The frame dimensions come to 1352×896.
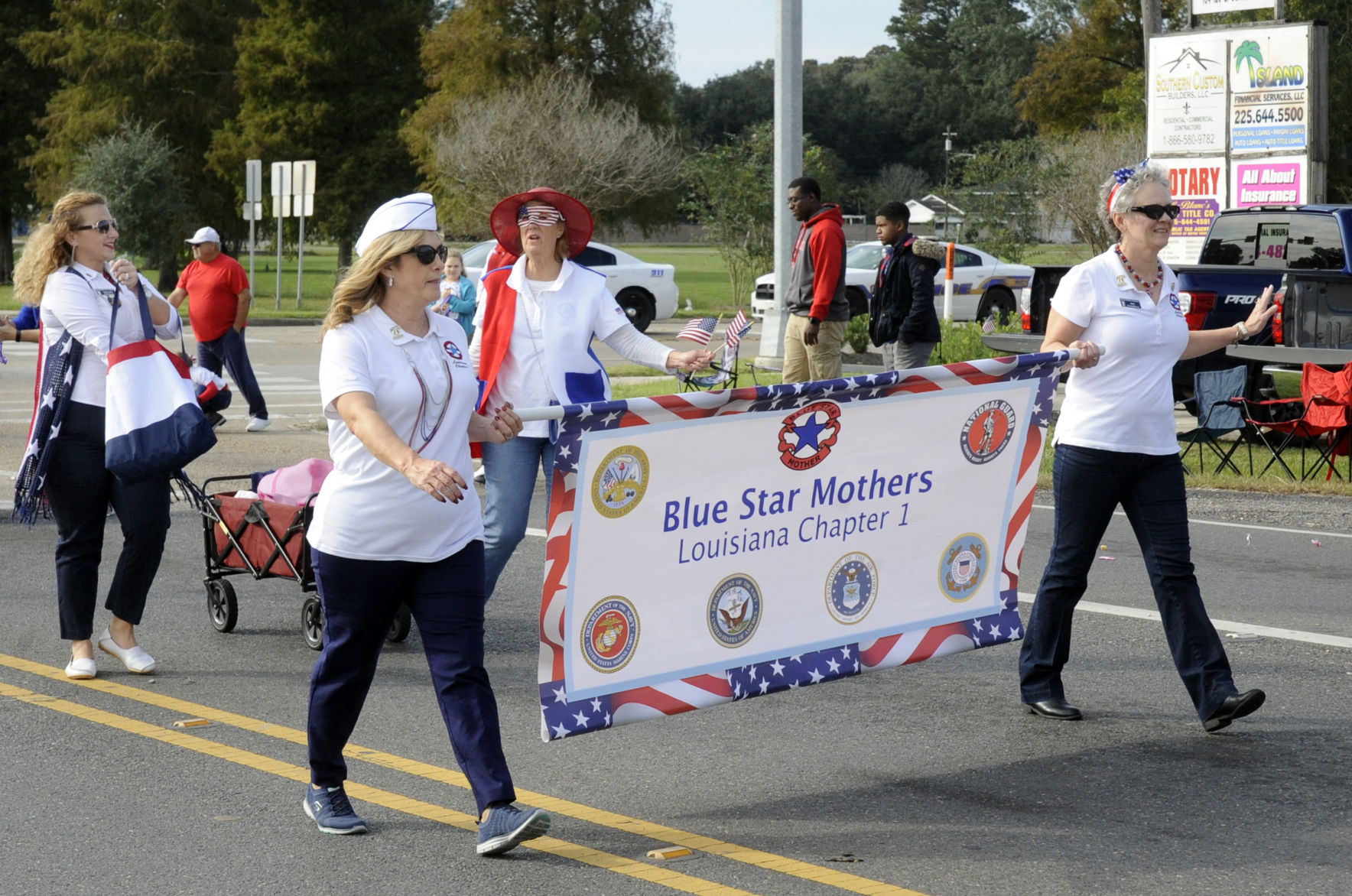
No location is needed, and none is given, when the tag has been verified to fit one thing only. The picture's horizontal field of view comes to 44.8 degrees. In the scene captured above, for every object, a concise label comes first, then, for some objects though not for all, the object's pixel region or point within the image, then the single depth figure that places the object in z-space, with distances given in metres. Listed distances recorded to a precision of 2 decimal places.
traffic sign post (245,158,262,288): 32.38
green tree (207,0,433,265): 54.34
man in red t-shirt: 14.96
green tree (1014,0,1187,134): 57.66
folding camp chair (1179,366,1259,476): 12.46
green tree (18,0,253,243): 53.84
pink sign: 18.72
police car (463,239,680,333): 30.94
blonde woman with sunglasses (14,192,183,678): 6.38
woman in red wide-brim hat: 6.03
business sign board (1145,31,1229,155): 19.30
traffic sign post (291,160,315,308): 31.41
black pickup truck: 13.89
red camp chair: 12.01
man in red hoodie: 12.38
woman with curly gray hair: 5.58
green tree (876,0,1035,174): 100.50
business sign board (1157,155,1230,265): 19.33
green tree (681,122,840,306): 38.59
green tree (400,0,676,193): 50.38
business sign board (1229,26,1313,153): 18.62
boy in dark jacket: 12.73
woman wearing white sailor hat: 4.36
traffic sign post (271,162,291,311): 32.12
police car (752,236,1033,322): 30.95
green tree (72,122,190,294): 46.28
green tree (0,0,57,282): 56.69
